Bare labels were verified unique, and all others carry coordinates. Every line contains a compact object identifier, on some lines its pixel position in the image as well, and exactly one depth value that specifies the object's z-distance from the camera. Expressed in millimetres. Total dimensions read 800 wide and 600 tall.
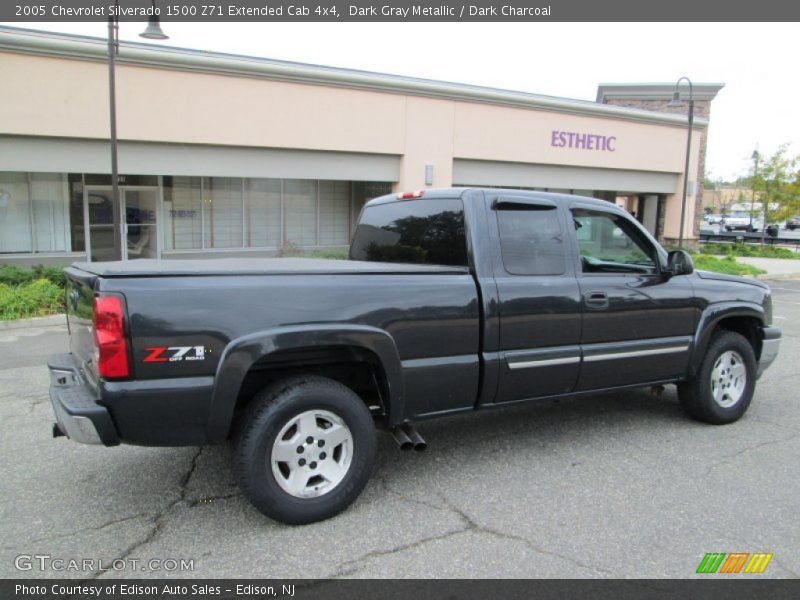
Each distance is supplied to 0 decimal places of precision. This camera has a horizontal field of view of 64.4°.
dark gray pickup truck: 3230
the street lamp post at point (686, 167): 17817
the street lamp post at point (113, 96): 11055
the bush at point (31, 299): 10375
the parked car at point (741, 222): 43894
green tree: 25922
